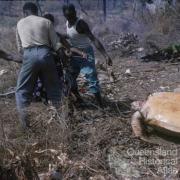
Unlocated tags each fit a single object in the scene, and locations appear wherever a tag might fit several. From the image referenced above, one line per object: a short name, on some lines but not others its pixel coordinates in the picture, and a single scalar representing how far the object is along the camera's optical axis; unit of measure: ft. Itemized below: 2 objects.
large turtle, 15.61
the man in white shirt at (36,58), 16.94
